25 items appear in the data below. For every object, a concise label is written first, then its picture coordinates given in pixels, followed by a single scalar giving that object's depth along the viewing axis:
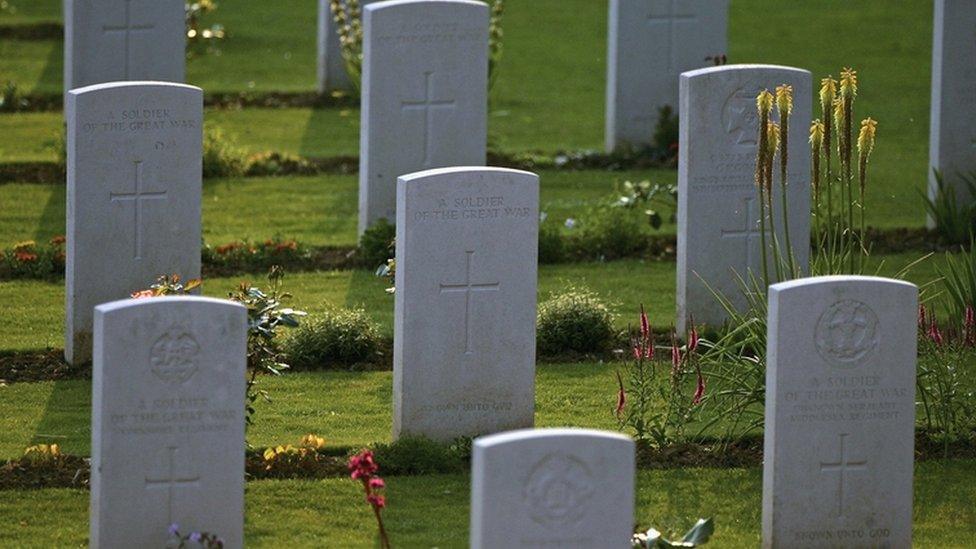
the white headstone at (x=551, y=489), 12.48
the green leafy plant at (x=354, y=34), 33.56
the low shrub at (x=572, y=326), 21.17
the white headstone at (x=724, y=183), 21.28
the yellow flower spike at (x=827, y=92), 17.12
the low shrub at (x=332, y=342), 20.44
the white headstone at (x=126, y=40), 29.55
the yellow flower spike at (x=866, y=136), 17.19
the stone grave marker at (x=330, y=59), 36.78
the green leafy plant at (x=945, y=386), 17.92
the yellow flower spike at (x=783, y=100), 16.83
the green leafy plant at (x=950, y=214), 26.84
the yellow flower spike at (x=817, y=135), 17.61
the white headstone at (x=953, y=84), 27.20
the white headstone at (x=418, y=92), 25.77
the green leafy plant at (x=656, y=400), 17.36
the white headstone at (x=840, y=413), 14.73
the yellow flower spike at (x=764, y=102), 16.72
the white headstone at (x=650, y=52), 32.41
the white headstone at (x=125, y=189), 19.95
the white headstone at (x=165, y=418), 13.88
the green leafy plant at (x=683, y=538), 14.05
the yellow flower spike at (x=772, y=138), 16.62
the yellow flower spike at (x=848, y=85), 17.08
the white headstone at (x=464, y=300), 17.31
